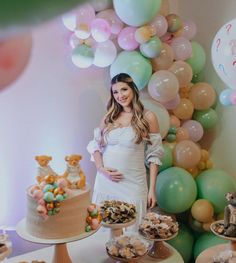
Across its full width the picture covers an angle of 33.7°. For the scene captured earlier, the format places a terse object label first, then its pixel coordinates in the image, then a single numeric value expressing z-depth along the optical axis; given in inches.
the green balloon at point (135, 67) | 93.4
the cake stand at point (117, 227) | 58.1
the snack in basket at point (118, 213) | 59.0
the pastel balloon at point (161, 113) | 96.6
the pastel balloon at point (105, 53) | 93.8
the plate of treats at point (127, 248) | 53.0
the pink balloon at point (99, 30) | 90.7
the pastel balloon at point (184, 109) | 102.5
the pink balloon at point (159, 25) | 96.5
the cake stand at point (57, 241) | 50.5
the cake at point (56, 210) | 50.4
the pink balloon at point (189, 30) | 104.4
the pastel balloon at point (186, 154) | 98.5
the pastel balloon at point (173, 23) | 100.8
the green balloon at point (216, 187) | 96.5
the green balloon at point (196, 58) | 103.7
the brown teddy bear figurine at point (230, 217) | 57.4
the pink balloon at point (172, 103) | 99.9
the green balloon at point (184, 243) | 103.4
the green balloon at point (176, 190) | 95.4
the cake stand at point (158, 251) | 60.0
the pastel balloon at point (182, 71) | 98.2
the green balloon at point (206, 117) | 106.6
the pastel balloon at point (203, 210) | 97.1
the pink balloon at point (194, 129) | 103.9
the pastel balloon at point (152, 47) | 93.8
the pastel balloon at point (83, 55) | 90.9
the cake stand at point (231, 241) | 56.5
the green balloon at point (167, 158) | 99.1
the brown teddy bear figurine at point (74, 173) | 56.0
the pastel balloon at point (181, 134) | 102.0
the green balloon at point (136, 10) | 89.0
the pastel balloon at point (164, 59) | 97.8
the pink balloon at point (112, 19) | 95.5
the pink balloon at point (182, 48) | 100.0
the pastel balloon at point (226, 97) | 92.9
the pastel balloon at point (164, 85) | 93.5
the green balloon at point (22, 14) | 6.9
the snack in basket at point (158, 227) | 57.7
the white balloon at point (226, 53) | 76.9
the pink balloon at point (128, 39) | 95.6
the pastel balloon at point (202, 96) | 103.0
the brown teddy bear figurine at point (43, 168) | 57.5
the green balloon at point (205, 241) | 99.6
